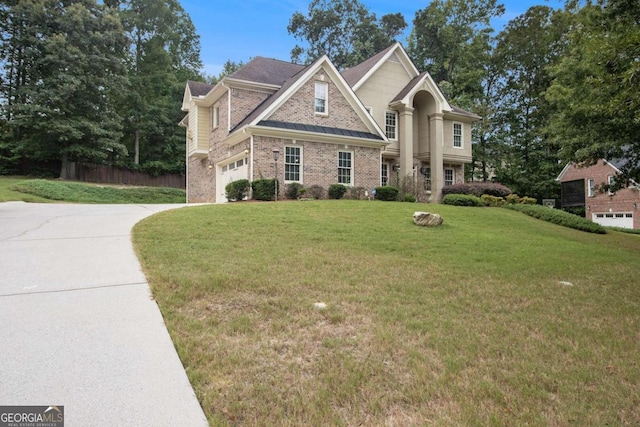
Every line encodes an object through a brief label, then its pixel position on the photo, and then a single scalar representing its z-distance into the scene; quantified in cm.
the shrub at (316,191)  1697
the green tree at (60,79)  2769
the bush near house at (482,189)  2139
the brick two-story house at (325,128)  1733
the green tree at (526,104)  3284
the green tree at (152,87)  3559
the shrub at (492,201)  1961
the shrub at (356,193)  1795
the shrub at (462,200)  1844
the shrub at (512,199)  2066
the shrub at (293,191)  1662
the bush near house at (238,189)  1636
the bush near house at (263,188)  1576
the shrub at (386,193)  1794
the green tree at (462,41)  3347
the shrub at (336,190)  1722
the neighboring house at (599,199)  2834
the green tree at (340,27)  4250
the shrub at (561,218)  1556
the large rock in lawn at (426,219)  1098
